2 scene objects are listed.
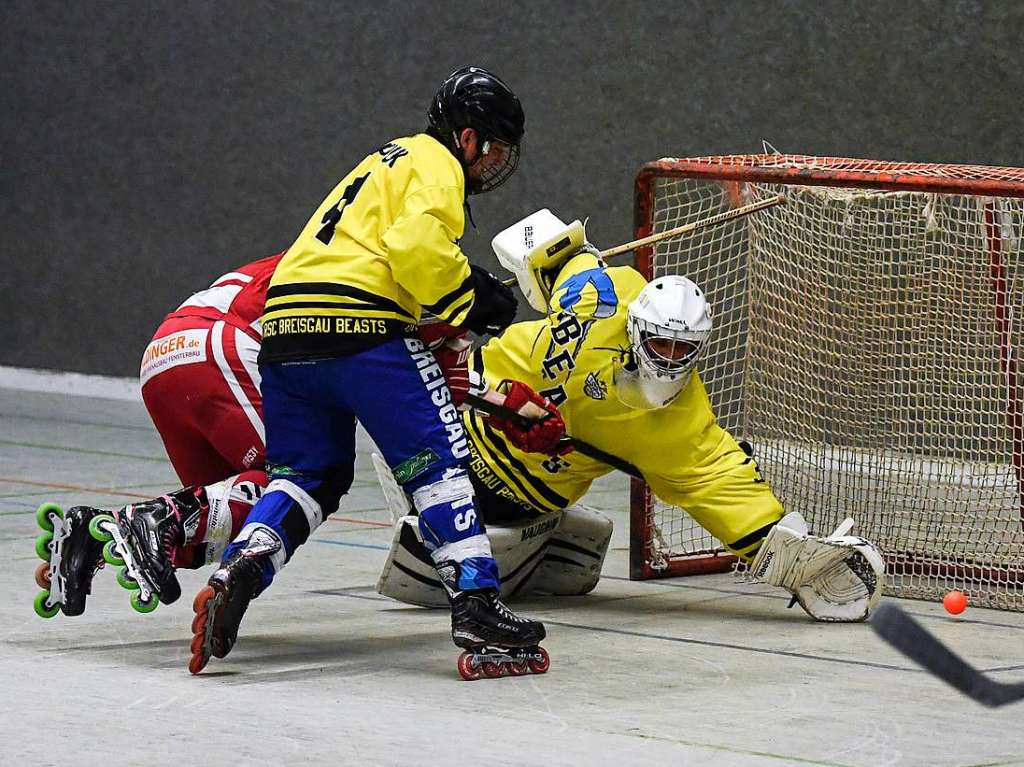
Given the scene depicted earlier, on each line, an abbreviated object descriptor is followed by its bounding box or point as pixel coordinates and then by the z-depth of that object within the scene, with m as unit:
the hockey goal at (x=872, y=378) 11.93
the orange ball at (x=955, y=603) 10.80
